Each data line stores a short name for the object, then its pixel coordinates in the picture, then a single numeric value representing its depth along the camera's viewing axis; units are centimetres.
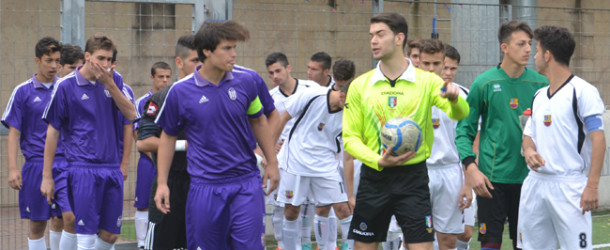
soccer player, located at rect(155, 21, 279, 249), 1107
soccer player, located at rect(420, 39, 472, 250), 1398
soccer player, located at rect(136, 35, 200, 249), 1236
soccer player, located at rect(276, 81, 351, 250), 1714
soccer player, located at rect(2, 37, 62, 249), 1573
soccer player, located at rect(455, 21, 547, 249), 1295
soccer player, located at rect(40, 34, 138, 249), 1348
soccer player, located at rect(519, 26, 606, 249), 1134
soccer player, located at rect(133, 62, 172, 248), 1786
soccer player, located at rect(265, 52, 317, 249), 1800
